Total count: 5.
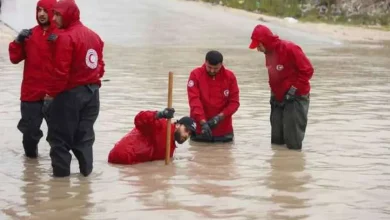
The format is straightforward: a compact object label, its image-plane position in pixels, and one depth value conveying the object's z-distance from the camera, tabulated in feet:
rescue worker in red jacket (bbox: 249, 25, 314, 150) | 62.64
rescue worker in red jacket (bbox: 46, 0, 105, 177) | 49.88
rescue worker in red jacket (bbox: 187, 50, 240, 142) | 64.76
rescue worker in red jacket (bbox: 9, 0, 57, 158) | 54.69
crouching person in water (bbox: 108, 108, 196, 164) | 56.86
